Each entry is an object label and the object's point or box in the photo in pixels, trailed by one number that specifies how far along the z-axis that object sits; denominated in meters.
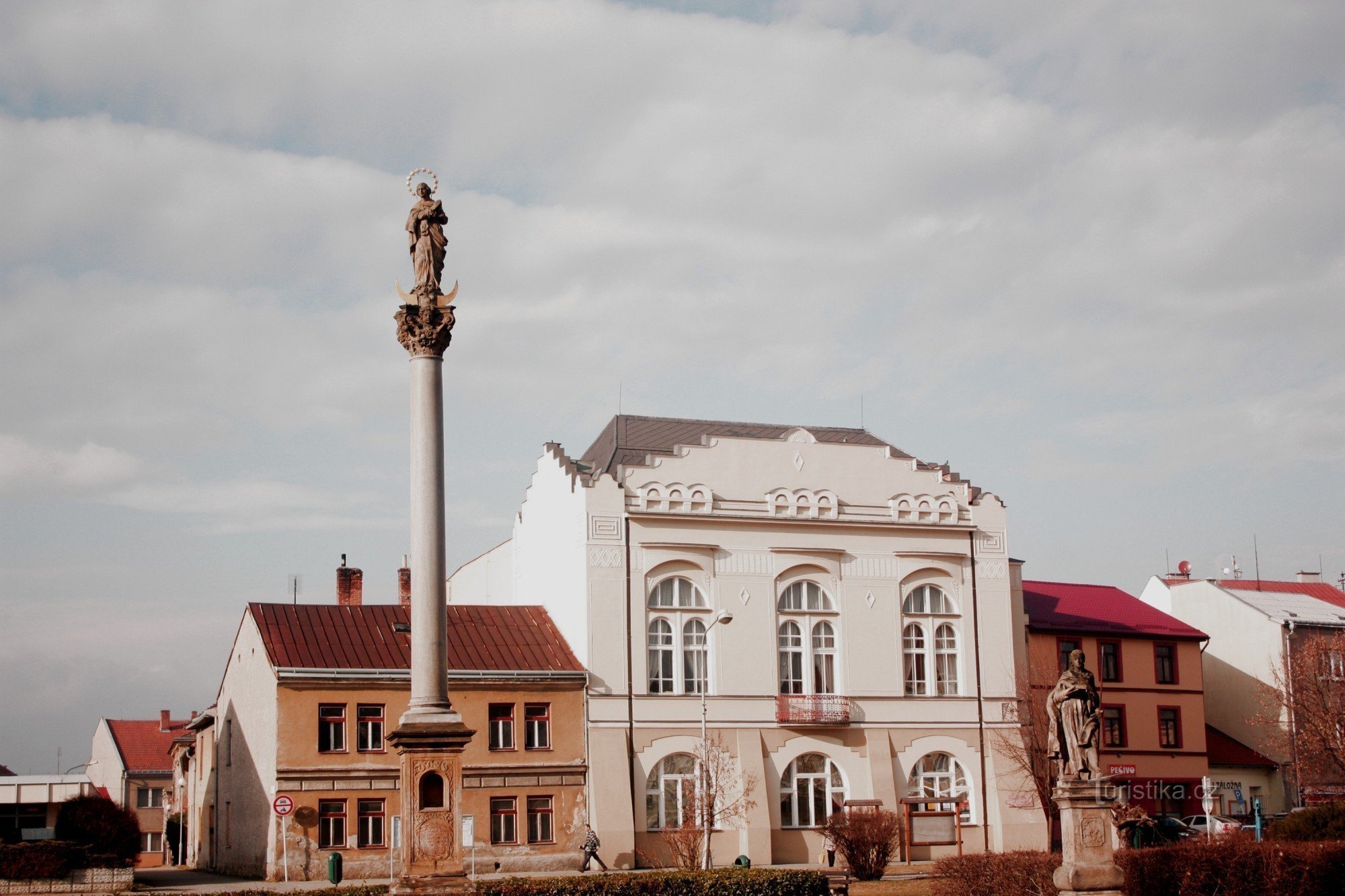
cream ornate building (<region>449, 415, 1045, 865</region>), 42.62
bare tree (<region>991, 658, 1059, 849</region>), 43.41
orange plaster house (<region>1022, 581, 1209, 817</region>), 50.94
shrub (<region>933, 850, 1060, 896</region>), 23.28
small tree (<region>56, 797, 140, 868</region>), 40.50
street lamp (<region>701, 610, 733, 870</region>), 37.09
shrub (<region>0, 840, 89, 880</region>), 34.97
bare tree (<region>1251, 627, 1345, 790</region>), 42.75
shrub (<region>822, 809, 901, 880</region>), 34.19
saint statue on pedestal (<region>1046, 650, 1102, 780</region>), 23.12
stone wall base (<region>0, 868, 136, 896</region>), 34.78
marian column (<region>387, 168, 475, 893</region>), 23.14
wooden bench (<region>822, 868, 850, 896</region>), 27.31
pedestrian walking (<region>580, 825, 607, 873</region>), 39.78
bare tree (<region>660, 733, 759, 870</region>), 37.62
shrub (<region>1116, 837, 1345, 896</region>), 22.72
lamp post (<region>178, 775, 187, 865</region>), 56.53
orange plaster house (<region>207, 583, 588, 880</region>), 38.91
